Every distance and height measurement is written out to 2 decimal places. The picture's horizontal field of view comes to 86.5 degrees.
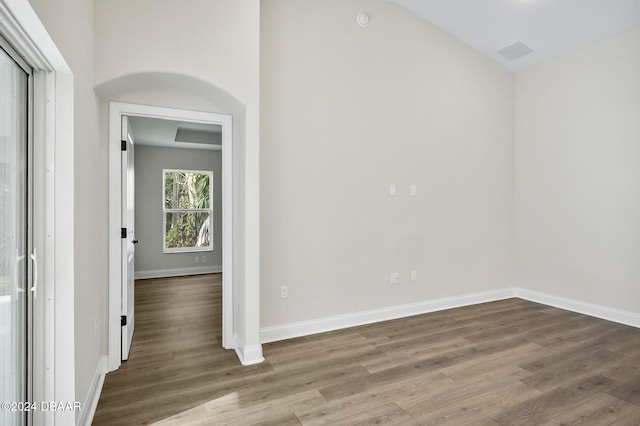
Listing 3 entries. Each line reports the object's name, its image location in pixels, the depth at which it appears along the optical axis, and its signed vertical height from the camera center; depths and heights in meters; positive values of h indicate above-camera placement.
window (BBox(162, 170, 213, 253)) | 6.75 +0.06
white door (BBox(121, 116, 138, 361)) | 2.84 -0.20
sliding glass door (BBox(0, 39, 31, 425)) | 1.43 -0.12
